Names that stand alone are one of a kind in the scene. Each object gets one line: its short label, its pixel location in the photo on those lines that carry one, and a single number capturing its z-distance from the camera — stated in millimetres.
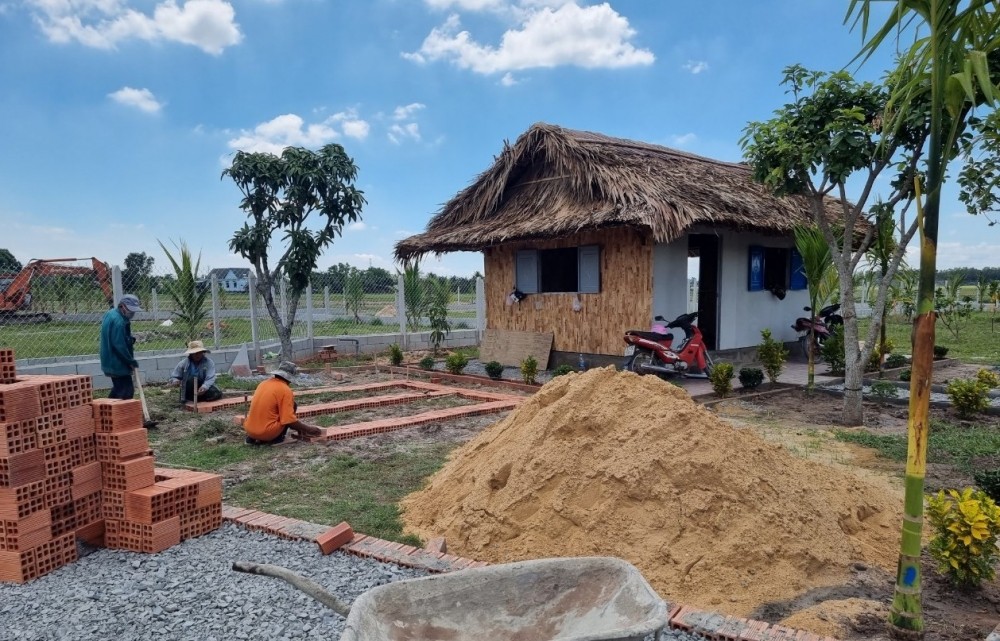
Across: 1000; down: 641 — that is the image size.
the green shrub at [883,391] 8750
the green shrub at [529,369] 10391
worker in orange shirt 6574
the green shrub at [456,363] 11516
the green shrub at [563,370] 10062
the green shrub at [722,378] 9117
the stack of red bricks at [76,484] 3572
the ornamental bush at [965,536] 3236
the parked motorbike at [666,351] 9852
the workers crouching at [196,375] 8721
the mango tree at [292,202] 11656
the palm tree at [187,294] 12148
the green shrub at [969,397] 7508
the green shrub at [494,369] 10844
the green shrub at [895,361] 12000
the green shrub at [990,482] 4141
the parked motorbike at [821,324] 12773
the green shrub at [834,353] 11148
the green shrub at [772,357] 9867
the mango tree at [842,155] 6578
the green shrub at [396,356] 12953
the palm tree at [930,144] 2504
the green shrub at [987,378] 7648
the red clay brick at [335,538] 3790
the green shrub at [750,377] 9508
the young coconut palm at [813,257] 8922
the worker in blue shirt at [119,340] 7238
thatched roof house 10383
